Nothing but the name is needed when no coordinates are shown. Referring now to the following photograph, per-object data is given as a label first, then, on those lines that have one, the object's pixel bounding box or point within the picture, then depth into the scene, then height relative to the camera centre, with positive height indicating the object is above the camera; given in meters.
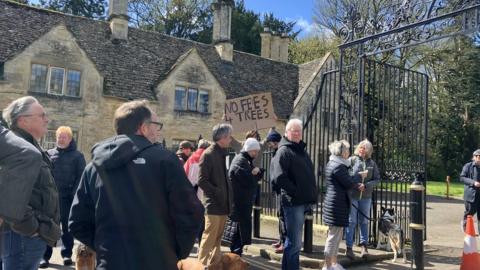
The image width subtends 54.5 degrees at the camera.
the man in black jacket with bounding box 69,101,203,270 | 2.87 -0.28
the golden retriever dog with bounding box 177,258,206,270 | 4.38 -0.95
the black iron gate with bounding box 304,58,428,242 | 8.55 +0.98
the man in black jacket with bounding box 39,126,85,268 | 6.51 -0.20
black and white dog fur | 7.42 -0.94
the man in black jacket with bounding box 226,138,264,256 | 6.69 -0.37
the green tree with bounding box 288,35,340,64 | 33.84 +9.53
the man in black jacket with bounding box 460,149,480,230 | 9.98 -0.18
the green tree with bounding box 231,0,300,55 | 44.00 +12.92
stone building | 19.50 +4.40
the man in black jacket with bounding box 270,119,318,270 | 5.76 -0.23
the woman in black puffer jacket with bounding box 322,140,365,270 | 6.04 -0.38
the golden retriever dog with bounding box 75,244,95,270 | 4.29 -0.91
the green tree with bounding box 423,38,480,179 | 34.08 +5.58
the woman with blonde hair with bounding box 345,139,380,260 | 7.69 -0.21
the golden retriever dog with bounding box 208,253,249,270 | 5.27 -1.09
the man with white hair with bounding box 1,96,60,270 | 3.39 -0.41
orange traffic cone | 6.30 -1.04
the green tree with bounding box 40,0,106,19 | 43.94 +14.74
